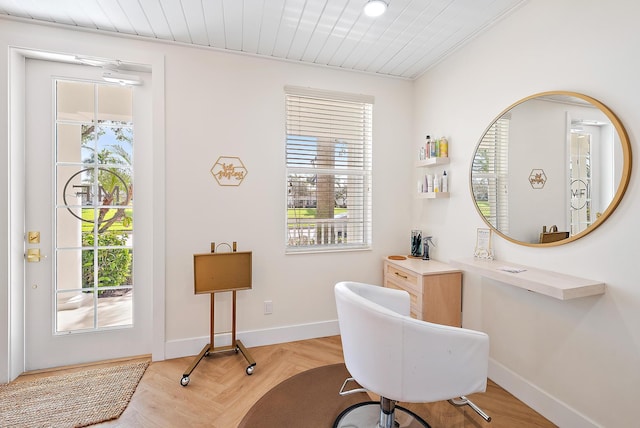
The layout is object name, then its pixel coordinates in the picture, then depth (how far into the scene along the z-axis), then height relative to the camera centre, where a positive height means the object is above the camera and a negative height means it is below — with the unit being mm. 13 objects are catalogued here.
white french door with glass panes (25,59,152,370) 2230 -69
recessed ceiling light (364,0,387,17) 1860 +1388
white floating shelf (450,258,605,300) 1459 -382
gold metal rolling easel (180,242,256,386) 2273 -558
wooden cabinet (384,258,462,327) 2324 -678
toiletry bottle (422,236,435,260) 2807 -349
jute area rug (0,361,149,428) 1736 -1283
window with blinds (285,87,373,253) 2785 +424
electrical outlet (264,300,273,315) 2693 -922
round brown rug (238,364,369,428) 1724 -1293
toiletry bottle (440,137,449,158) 2607 +597
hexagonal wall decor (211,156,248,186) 2537 +364
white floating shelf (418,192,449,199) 2584 +157
